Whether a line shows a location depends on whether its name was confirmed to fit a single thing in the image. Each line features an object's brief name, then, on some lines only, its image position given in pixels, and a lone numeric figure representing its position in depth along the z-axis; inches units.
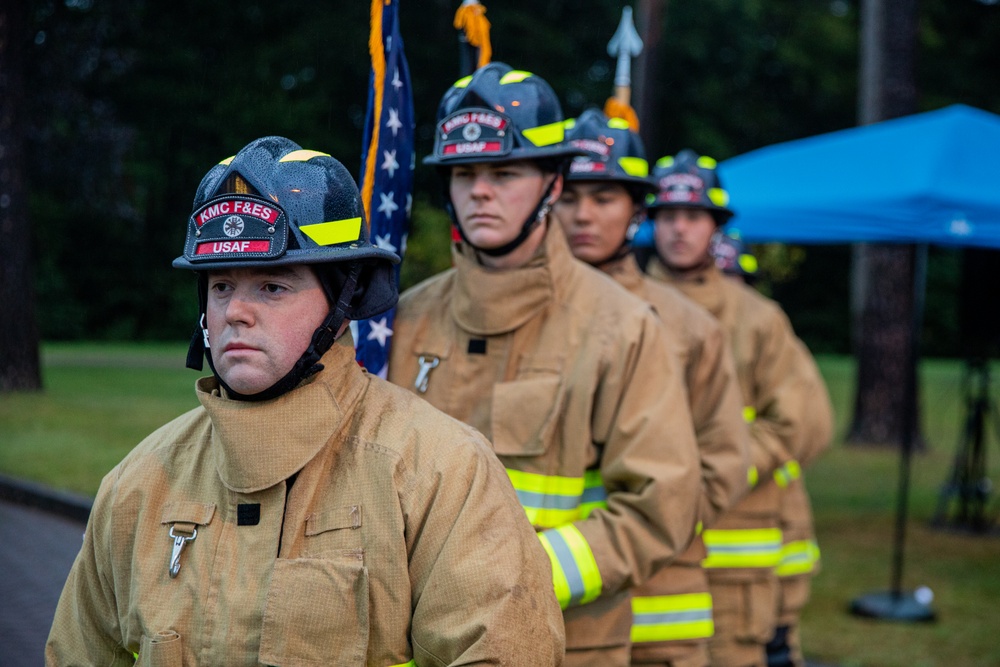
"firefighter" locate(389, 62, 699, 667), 147.9
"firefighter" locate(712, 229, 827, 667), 268.8
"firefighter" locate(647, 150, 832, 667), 238.1
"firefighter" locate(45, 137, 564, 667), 96.0
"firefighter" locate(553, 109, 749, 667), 175.6
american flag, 157.2
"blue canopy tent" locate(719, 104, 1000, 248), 313.1
